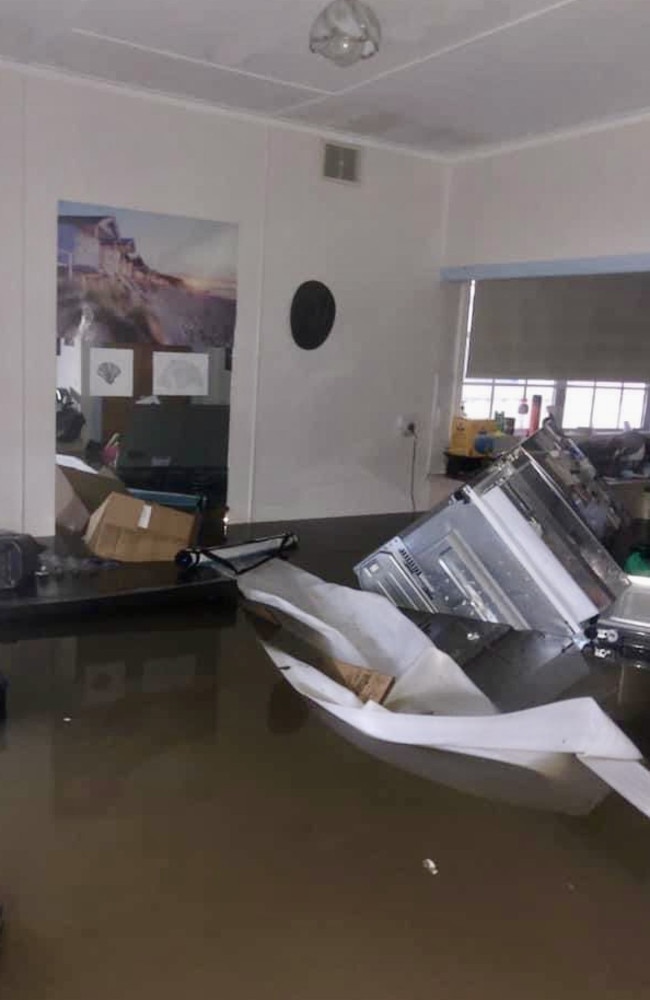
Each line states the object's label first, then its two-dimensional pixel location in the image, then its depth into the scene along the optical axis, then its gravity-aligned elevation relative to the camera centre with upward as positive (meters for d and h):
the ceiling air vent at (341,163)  3.42 +0.80
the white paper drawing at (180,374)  3.20 -0.07
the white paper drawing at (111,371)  3.07 -0.07
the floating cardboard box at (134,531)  2.48 -0.51
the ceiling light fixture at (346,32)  1.85 +0.71
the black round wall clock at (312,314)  3.46 +0.20
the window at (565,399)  3.94 -0.09
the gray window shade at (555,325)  3.85 +0.25
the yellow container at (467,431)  3.90 -0.25
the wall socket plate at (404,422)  3.84 -0.23
